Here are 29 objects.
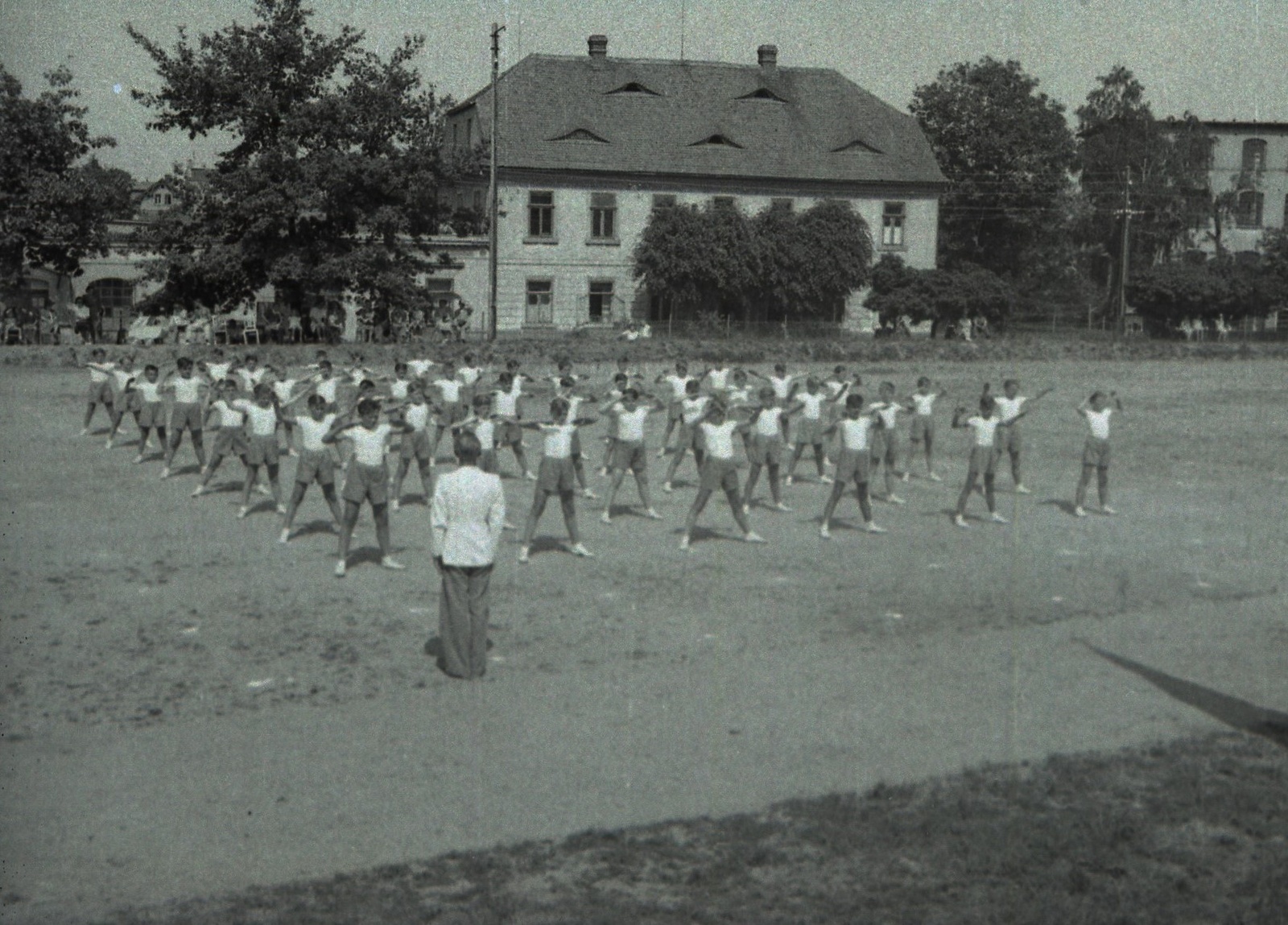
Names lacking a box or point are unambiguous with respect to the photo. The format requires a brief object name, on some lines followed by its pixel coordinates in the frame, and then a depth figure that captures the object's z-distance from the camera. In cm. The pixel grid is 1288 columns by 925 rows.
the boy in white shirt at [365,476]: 1576
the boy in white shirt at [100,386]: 2670
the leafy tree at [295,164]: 4391
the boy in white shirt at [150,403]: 2400
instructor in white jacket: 1181
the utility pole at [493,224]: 4494
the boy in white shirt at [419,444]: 2031
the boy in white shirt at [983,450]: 1956
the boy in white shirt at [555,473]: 1675
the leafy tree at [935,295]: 5694
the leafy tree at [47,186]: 4322
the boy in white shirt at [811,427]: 2291
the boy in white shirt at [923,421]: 2398
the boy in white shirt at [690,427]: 2178
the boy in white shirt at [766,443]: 2036
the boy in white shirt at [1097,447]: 2023
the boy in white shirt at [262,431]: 1919
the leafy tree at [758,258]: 5503
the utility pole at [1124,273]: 6159
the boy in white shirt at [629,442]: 1938
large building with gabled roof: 5706
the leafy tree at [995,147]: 7200
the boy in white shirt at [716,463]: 1755
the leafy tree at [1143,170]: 7381
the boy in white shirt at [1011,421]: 2083
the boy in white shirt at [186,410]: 2272
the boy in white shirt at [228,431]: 2047
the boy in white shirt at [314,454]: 1722
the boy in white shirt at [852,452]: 1852
